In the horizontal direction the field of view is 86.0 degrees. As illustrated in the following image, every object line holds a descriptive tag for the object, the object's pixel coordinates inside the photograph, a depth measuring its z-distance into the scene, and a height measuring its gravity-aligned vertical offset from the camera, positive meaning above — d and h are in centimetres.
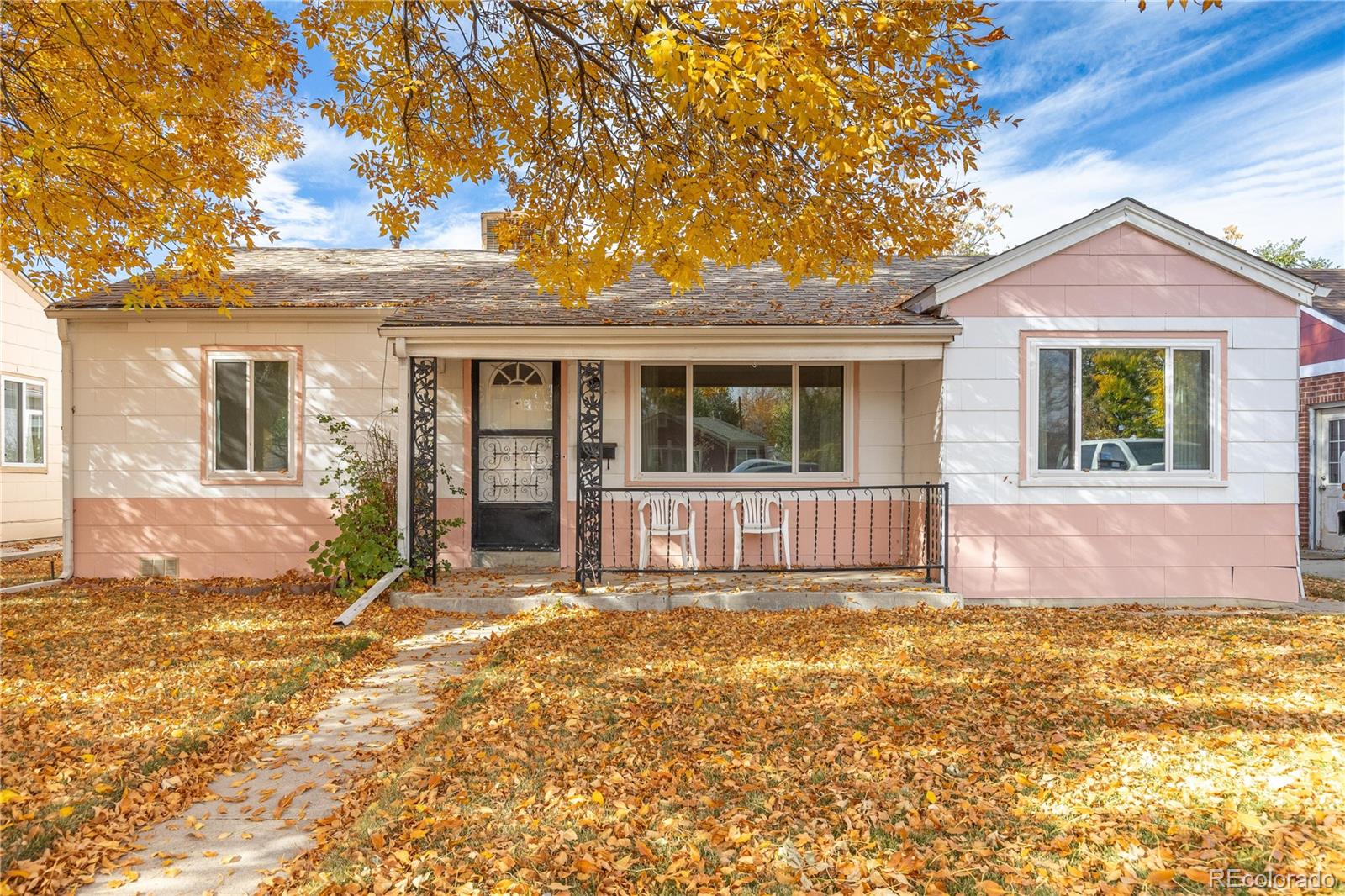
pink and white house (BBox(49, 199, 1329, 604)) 755 +29
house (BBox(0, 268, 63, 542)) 1218 +40
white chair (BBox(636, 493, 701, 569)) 840 -100
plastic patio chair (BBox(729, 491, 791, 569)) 840 -93
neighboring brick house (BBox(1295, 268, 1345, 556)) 1159 +28
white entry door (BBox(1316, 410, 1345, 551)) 1155 -58
